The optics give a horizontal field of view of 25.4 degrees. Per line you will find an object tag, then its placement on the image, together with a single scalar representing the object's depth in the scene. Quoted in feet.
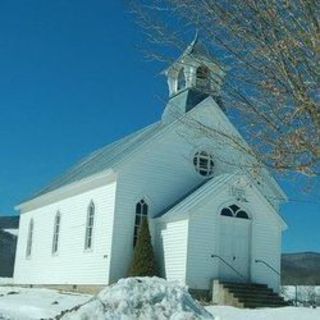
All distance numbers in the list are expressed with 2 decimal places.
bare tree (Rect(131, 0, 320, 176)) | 28.01
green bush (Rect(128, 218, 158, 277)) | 83.51
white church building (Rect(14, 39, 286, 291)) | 84.23
